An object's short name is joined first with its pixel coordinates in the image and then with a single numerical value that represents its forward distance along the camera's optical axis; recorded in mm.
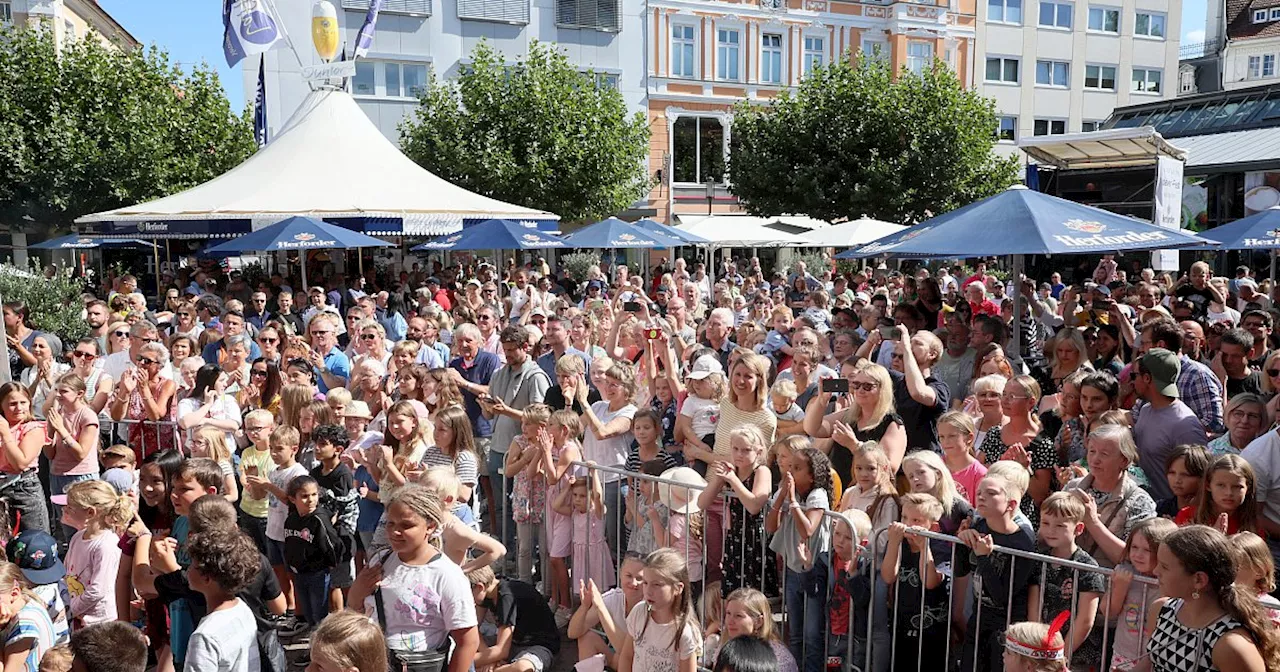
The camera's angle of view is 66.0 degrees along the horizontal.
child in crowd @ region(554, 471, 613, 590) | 5828
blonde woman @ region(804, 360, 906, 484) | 5637
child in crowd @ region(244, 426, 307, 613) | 5711
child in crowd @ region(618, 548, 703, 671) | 4105
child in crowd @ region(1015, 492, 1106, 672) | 4047
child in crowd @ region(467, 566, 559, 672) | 4918
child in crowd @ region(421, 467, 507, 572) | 4699
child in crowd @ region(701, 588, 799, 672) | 4059
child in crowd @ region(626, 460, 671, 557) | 5449
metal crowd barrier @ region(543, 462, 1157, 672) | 4059
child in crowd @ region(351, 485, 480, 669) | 4027
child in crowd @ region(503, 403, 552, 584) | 6090
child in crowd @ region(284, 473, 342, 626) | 5453
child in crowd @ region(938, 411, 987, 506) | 5176
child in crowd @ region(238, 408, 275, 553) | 5980
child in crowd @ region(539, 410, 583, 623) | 5895
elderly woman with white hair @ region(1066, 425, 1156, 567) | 4480
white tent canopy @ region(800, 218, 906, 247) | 19406
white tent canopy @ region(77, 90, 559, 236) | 14672
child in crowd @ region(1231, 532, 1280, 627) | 3562
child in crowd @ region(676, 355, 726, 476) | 6449
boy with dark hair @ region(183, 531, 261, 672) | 3766
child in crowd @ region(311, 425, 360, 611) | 5656
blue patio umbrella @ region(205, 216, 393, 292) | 13352
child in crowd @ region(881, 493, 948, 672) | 4484
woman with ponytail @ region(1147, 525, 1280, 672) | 3260
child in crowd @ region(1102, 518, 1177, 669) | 3826
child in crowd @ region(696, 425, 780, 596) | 4961
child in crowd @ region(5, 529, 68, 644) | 4586
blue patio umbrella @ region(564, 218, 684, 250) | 15844
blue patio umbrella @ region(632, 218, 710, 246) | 17188
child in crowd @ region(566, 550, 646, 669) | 4422
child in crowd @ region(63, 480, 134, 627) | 5016
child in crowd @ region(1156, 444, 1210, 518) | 4473
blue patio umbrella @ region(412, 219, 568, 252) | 15023
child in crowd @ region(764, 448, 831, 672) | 4746
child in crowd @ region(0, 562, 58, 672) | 3871
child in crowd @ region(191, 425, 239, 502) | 6203
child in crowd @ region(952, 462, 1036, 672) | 4195
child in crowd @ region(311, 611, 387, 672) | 3449
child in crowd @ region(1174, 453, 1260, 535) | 4250
